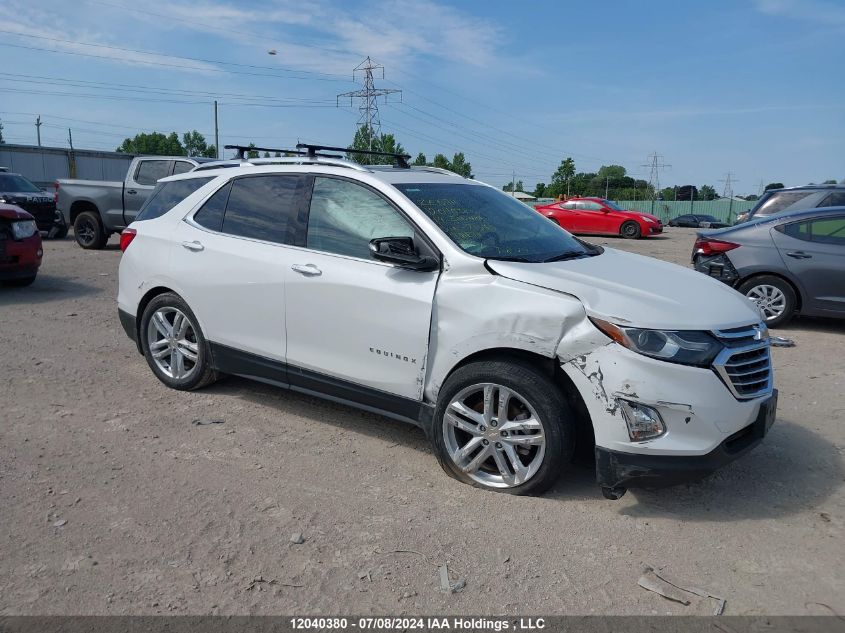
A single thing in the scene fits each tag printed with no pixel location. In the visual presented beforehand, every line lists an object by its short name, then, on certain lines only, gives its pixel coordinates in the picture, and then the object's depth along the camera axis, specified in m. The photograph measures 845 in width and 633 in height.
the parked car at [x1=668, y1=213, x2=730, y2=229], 51.25
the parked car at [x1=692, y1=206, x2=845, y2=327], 7.98
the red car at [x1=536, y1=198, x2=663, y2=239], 24.84
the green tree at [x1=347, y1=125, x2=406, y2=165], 49.03
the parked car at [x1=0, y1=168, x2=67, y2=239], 15.88
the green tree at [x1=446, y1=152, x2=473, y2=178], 71.88
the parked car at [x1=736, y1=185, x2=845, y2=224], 11.91
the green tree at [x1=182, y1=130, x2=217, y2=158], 98.62
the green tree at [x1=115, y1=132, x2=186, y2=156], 95.25
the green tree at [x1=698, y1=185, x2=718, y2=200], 106.18
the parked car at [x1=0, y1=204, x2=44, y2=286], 9.16
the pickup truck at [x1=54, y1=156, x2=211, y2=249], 14.16
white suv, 3.42
